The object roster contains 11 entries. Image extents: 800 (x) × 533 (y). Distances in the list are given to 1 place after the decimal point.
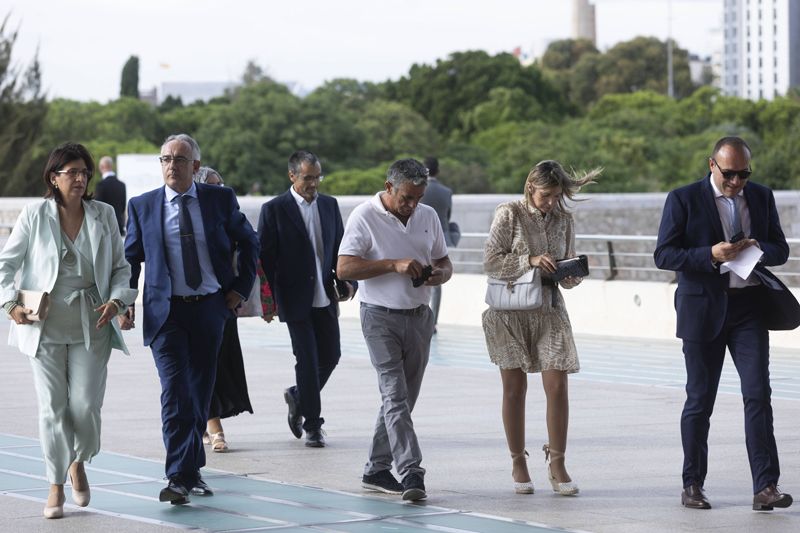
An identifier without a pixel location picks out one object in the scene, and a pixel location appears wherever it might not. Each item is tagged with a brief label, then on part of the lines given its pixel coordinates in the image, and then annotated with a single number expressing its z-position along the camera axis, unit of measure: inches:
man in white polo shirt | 591.7
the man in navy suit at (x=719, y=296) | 561.8
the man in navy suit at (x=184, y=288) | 579.5
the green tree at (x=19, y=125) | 4061.8
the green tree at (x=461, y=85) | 7403.3
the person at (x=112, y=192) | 1540.6
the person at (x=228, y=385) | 722.1
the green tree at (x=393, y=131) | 6264.7
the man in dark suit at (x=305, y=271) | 729.1
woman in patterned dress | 603.0
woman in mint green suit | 552.5
